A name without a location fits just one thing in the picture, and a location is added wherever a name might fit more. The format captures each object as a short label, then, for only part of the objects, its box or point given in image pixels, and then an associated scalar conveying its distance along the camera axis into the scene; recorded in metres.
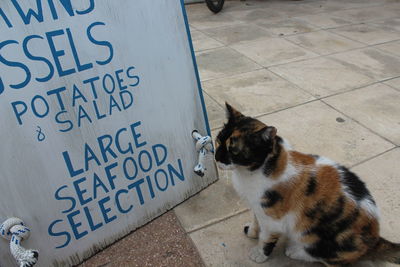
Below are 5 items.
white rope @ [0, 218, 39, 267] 0.62
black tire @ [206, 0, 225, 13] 2.54
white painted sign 0.61
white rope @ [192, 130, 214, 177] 0.81
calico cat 0.63
